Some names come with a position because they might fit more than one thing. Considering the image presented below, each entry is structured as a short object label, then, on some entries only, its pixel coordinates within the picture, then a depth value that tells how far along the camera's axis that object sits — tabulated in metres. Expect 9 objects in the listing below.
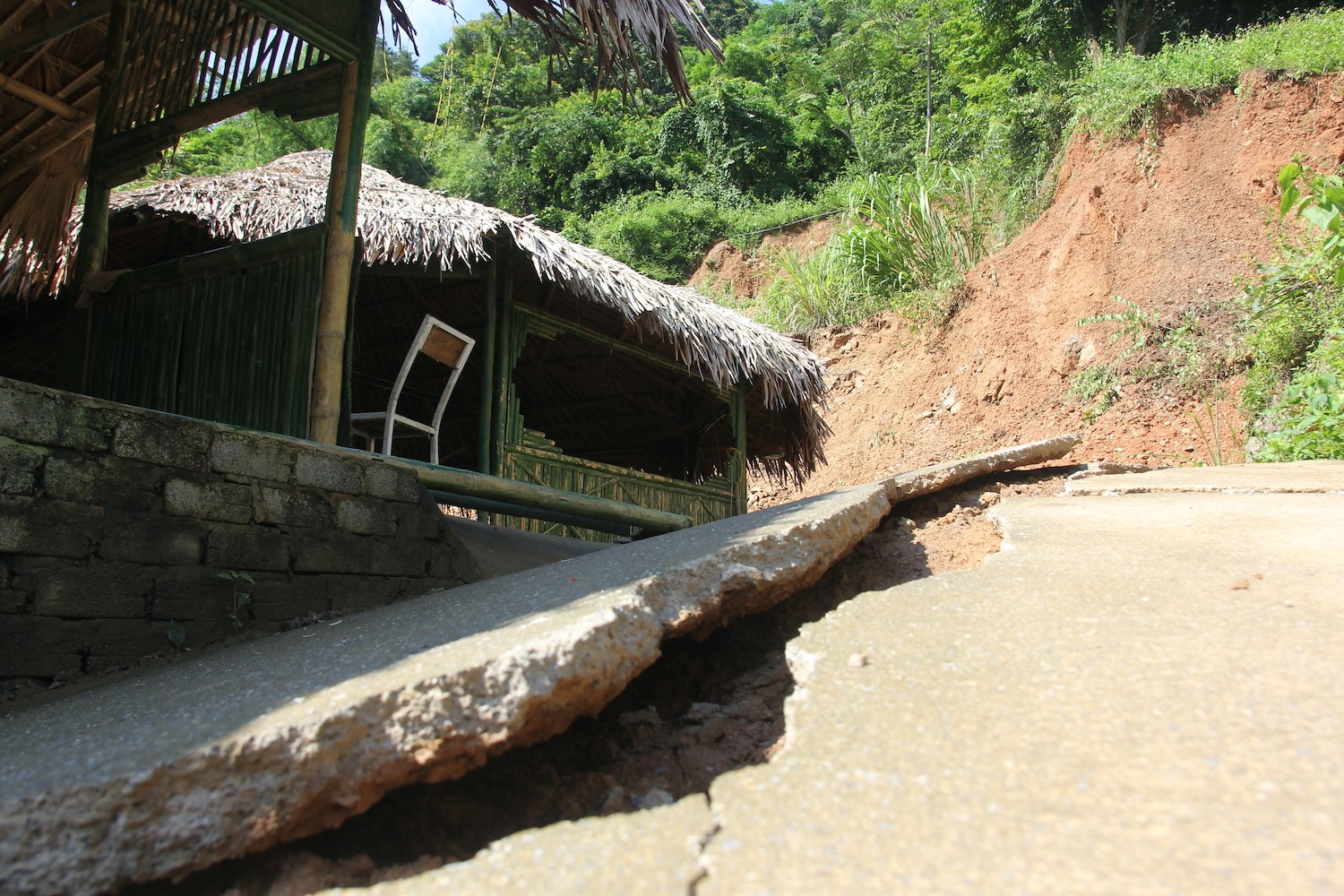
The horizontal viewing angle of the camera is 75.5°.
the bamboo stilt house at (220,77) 3.72
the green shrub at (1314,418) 5.82
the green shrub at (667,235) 20.20
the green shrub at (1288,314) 8.24
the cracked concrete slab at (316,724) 1.42
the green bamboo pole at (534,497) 3.93
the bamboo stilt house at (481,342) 3.83
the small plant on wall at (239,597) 3.02
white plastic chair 5.07
